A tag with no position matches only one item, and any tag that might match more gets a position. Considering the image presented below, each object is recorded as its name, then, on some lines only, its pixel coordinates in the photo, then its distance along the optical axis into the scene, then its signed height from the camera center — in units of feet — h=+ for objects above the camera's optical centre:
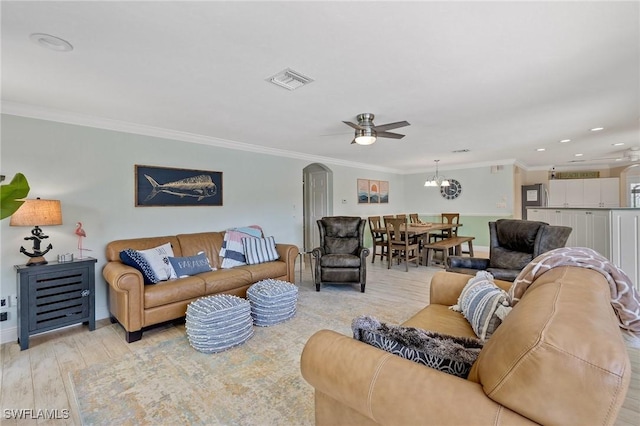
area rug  5.80 -4.00
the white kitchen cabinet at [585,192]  24.27 +1.78
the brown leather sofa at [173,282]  8.87 -2.44
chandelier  22.89 +3.00
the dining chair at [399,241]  17.66 -1.82
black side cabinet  8.51 -2.58
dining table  18.30 -1.04
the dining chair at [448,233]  21.51 -1.57
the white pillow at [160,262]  10.29 -1.78
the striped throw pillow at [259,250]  12.98 -1.70
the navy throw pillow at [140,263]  9.70 -1.70
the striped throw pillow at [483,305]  5.36 -1.86
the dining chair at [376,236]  20.31 -1.69
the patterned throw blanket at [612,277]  4.25 -1.00
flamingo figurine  10.09 -0.73
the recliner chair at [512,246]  9.87 -1.23
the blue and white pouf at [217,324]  8.12 -3.19
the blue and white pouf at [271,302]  9.87 -3.10
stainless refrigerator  25.88 +1.58
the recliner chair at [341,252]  13.79 -1.99
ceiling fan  10.47 +3.05
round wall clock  25.83 +2.07
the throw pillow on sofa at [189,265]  10.93 -2.00
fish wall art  12.00 +1.18
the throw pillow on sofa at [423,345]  3.47 -1.72
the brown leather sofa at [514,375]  2.24 -1.52
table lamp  8.44 -0.17
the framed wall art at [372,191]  23.81 +1.89
